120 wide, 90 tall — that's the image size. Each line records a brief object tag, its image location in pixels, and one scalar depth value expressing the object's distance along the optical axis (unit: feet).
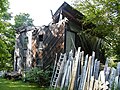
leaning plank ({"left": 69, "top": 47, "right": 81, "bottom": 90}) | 14.56
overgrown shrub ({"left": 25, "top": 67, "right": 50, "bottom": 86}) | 23.89
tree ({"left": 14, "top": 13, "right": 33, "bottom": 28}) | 69.18
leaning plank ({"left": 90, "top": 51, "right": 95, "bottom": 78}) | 13.87
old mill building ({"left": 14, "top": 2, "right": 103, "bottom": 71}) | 25.87
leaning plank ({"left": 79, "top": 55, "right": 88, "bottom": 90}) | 13.84
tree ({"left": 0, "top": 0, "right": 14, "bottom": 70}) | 20.21
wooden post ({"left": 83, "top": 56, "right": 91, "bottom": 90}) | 13.24
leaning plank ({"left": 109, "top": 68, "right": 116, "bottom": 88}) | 13.10
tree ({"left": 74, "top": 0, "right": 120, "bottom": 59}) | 23.61
